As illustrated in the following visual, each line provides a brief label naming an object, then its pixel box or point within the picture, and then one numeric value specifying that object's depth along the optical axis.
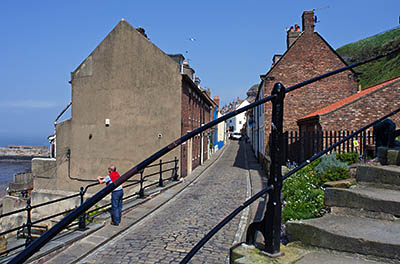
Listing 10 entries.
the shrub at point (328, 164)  6.97
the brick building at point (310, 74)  21.55
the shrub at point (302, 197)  4.85
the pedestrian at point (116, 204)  8.42
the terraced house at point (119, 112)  18.30
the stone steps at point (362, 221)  2.27
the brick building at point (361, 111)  14.37
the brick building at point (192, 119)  19.16
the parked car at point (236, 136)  82.88
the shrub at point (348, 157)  8.65
